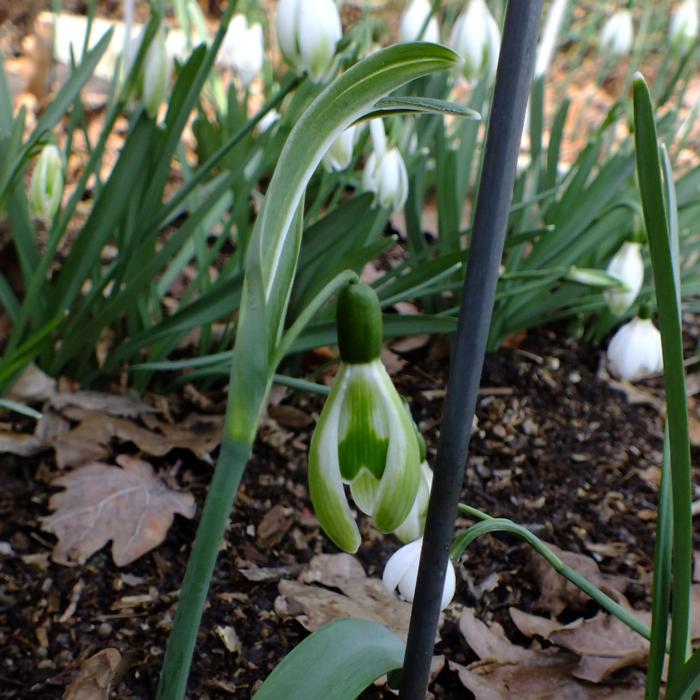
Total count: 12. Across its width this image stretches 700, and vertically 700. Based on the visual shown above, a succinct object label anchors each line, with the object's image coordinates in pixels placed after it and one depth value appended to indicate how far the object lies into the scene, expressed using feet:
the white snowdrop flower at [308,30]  1.34
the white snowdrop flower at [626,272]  1.66
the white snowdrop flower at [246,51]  2.22
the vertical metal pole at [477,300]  0.89
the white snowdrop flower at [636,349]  1.68
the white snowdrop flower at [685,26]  2.40
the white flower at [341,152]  1.46
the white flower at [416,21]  1.89
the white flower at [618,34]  2.58
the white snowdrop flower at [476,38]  1.77
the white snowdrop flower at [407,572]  1.05
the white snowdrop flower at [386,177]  1.61
